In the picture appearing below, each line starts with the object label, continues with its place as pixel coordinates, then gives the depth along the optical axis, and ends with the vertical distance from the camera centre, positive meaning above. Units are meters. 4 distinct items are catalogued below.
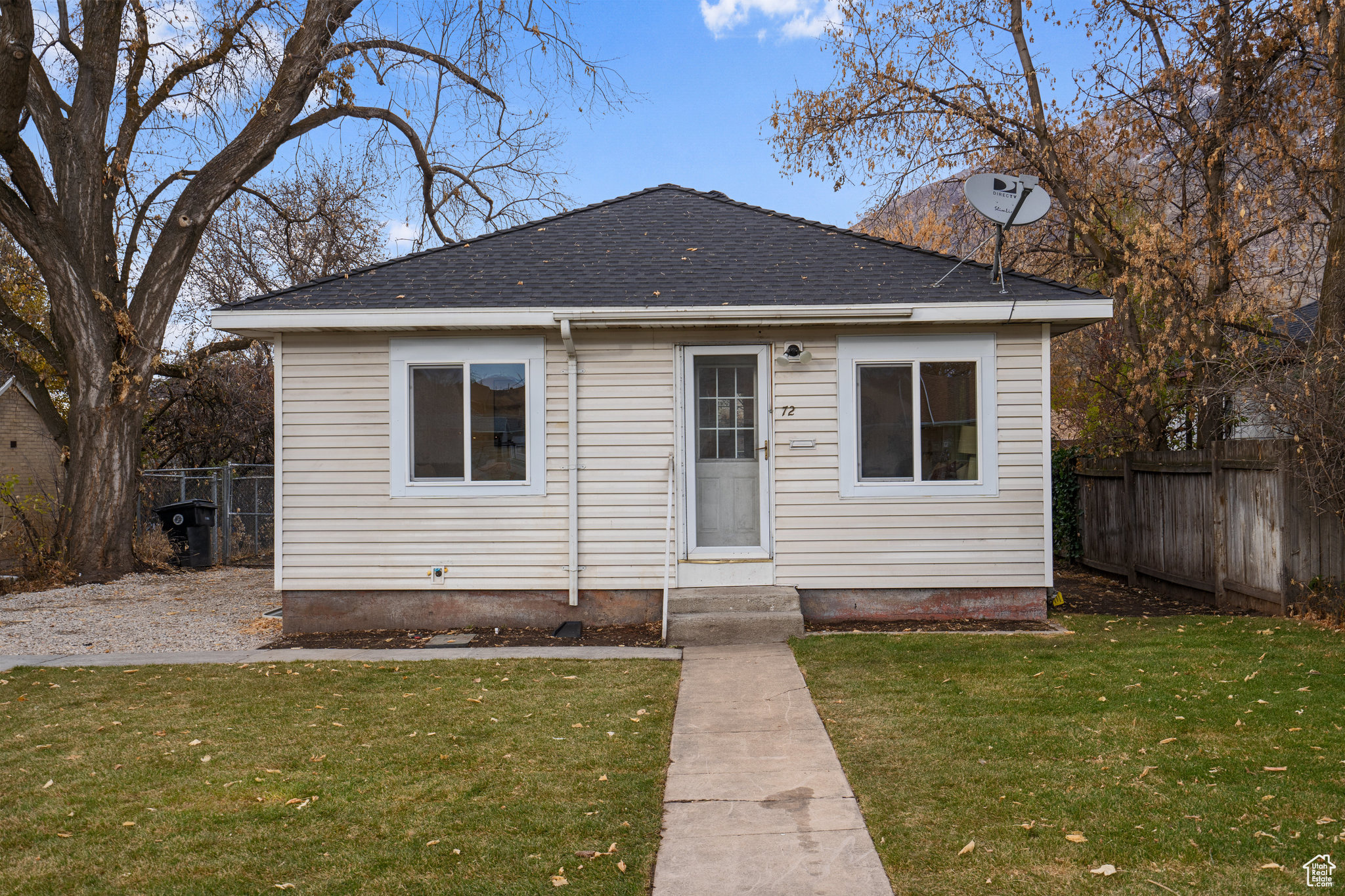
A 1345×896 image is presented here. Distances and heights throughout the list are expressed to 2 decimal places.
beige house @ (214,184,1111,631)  8.57 +0.04
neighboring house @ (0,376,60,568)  18.98 +0.47
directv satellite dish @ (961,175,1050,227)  8.78 +2.52
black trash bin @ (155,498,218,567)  14.08 -0.89
